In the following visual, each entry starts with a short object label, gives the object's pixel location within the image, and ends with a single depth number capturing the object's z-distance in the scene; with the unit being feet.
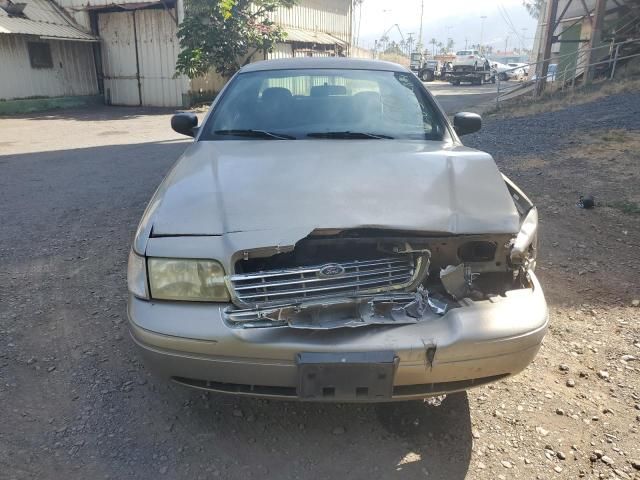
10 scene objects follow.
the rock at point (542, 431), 7.30
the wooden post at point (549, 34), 53.52
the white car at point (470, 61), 105.09
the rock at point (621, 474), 6.55
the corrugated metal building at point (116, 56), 51.60
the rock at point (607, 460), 6.79
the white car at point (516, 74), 127.59
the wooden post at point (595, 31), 49.98
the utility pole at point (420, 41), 200.25
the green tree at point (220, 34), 48.78
